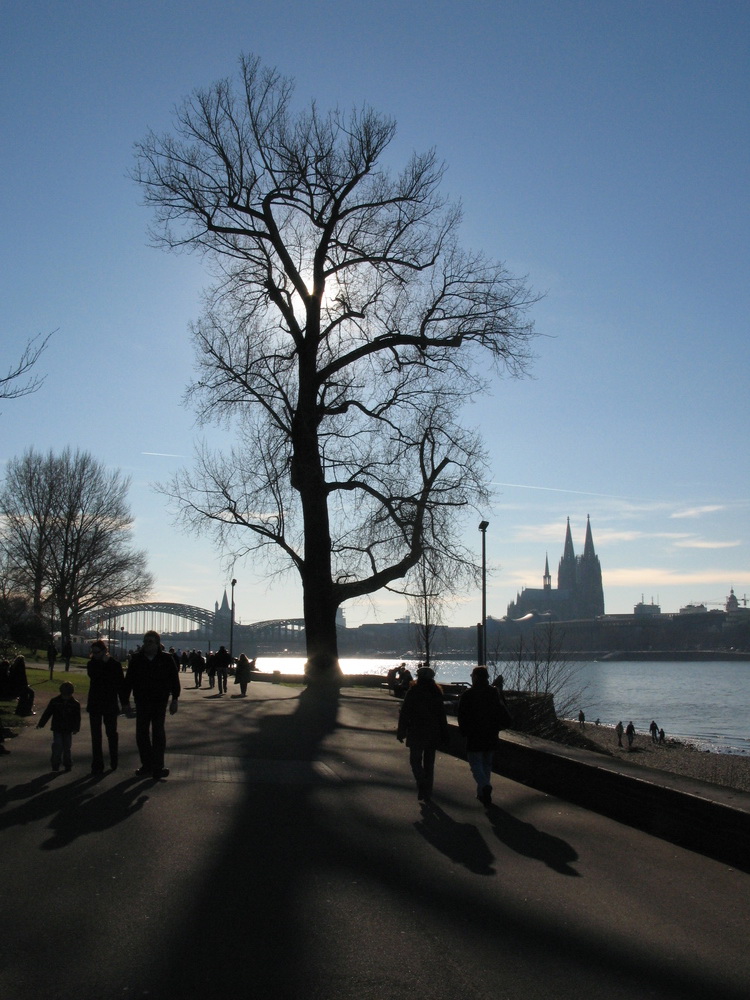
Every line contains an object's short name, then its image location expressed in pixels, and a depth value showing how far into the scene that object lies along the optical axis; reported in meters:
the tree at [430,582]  29.84
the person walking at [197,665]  40.09
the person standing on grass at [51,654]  36.94
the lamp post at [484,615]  25.91
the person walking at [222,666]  32.69
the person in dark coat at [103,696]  11.76
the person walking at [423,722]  10.78
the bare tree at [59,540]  61.06
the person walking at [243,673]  31.97
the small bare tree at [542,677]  27.61
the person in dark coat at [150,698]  11.25
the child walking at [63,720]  11.41
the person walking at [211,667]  35.55
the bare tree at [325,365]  29.75
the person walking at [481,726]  10.60
